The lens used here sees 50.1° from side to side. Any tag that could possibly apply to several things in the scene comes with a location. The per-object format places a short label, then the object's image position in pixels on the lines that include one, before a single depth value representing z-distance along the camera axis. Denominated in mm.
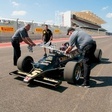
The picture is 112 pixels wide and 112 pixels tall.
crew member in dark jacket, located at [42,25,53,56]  6359
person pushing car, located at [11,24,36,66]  3992
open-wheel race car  3176
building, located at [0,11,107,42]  12671
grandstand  49729
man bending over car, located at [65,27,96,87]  3262
